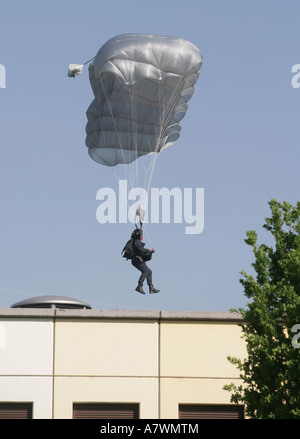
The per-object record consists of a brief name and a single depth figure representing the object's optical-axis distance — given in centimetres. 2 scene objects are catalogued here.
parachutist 3094
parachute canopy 3278
